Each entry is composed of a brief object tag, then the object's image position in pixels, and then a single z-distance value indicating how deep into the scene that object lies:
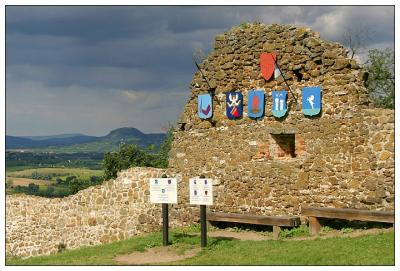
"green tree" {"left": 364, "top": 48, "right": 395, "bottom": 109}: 21.22
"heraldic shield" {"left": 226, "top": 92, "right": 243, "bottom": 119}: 16.05
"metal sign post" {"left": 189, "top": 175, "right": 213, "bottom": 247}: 13.16
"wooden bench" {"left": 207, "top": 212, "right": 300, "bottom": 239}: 14.32
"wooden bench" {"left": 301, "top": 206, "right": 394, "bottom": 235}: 12.77
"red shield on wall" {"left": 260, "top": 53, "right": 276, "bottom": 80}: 15.34
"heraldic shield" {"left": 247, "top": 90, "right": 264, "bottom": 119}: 15.61
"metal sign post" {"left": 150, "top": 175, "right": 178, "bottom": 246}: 13.77
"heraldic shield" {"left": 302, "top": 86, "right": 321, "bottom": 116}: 14.53
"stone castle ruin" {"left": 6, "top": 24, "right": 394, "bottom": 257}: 13.99
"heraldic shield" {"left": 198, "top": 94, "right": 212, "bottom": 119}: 16.66
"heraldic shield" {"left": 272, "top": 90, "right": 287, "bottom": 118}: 15.14
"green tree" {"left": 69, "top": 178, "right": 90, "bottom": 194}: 33.04
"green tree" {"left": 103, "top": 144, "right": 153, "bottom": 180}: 34.66
